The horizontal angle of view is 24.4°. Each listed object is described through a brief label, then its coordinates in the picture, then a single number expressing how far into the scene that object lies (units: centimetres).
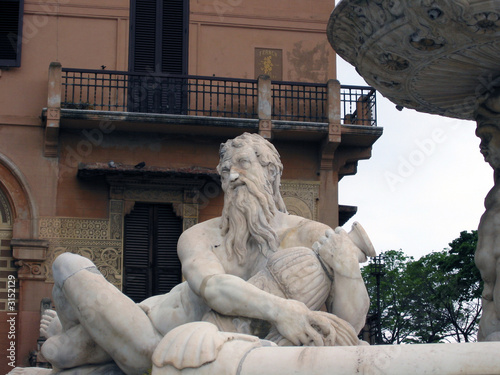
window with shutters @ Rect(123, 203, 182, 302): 2384
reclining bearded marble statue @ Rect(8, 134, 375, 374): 627
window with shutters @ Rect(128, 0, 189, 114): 2477
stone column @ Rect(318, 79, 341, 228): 2450
